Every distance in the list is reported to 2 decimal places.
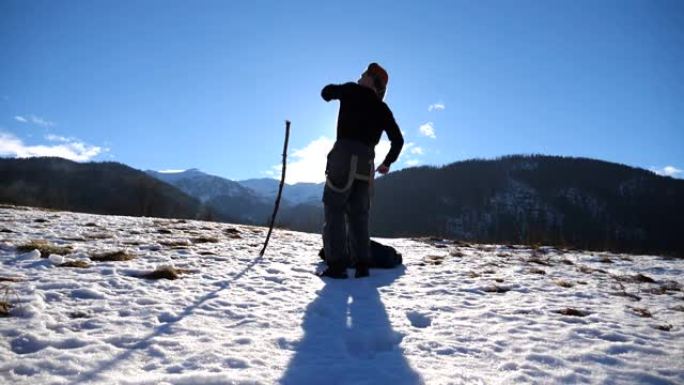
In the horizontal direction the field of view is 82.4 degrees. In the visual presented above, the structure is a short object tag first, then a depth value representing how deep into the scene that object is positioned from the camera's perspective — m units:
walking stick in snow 7.62
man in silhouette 5.76
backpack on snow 6.84
